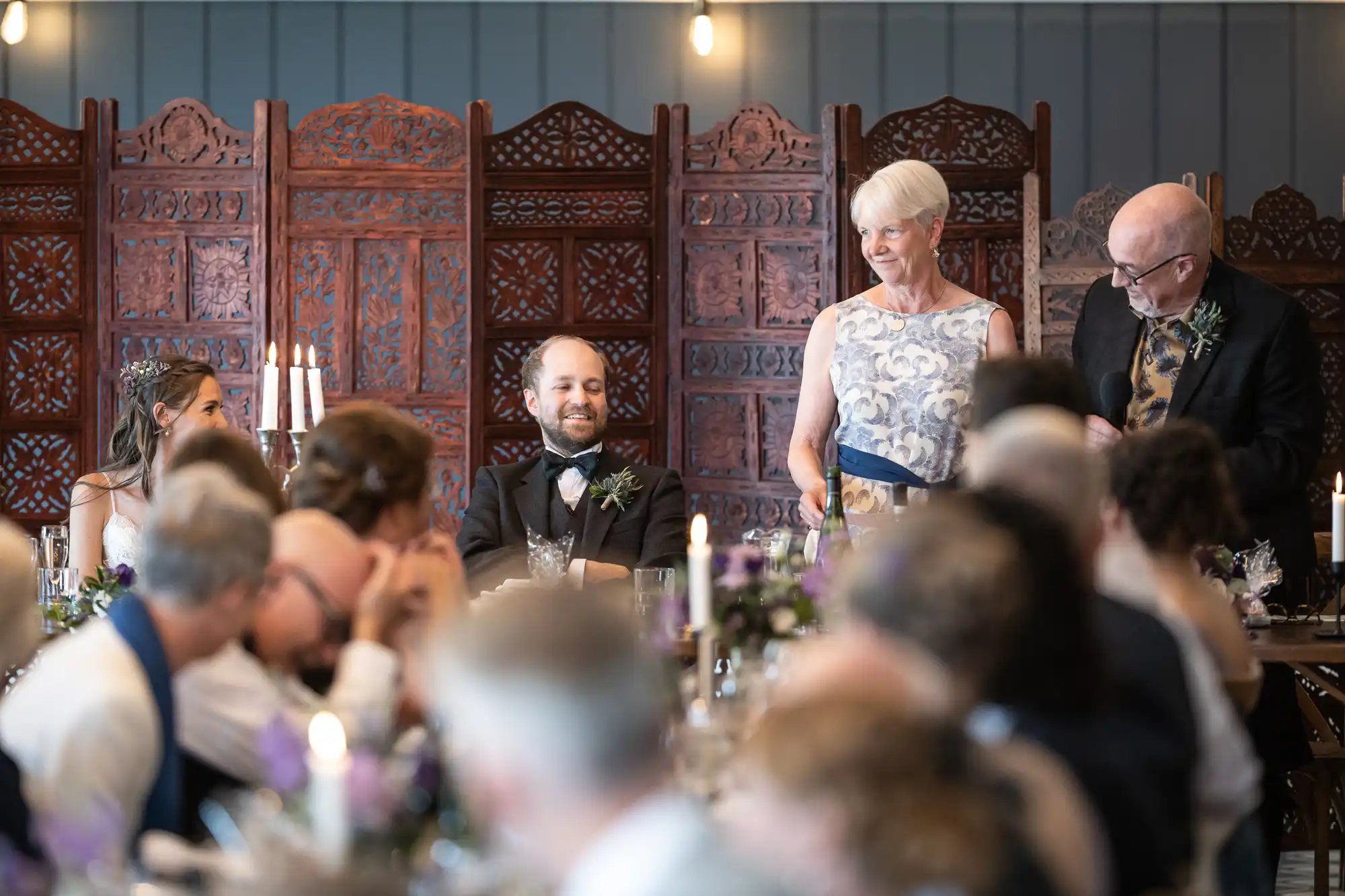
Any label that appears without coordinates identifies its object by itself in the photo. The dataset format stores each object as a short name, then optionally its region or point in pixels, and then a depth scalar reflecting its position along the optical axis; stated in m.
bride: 8.82
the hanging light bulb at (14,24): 13.70
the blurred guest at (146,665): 3.68
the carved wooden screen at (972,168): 11.88
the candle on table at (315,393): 7.90
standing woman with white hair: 7.97
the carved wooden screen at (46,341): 12.32
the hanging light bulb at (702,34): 14.88
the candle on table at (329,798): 2.78
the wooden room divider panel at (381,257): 12.28
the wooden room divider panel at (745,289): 12.13
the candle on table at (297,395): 8.50
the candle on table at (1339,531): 6.44
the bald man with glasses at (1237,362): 7.84
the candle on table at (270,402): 7.78
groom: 8.56
